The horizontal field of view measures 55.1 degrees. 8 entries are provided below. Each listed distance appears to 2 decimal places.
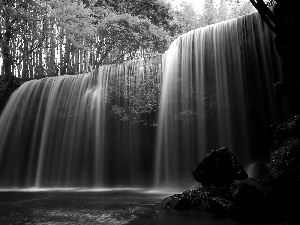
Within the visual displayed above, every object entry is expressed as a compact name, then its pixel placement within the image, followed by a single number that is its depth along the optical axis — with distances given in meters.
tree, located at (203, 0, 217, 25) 34.09
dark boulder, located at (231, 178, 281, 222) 4.96
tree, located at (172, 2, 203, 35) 26.12
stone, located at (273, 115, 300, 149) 6.93
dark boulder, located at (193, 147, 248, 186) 6.88
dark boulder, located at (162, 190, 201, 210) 5.96
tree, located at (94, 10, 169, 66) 19.72
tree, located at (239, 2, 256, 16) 31.89
